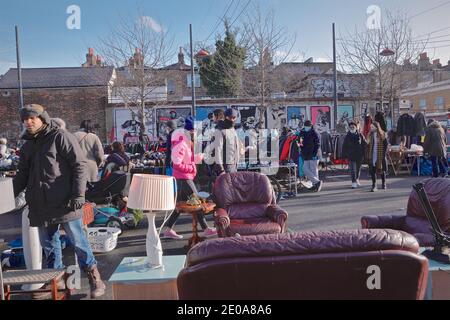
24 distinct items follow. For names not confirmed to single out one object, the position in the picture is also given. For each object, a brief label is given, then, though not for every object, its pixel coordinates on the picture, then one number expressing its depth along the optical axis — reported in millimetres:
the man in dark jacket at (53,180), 3703
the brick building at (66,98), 21400
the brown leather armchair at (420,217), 4376
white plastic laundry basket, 5320
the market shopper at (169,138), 6109
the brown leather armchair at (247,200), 5121
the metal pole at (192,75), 14996
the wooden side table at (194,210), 5285
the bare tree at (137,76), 17172
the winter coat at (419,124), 13023
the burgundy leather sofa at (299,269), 2078
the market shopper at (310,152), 9742
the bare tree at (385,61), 18109
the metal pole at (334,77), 15655
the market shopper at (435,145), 10664
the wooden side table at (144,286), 2986
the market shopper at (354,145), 9883
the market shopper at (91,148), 6594
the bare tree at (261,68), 17109
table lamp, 3266
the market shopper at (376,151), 9516
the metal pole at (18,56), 14219
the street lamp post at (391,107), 18172
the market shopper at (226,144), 6180
